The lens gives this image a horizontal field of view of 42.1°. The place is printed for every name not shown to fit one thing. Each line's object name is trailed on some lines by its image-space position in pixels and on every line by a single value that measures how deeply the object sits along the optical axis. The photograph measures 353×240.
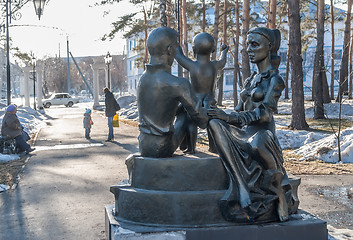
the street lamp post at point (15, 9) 12.95
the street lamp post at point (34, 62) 34.40
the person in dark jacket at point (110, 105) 15.23
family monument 4.23
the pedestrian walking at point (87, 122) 15.73
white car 48.40
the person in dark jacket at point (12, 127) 11.72
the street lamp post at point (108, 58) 28.20
